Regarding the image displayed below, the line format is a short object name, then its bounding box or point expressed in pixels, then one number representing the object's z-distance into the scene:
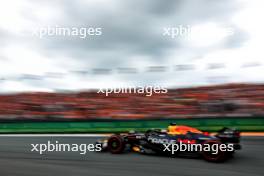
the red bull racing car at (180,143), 7.43
